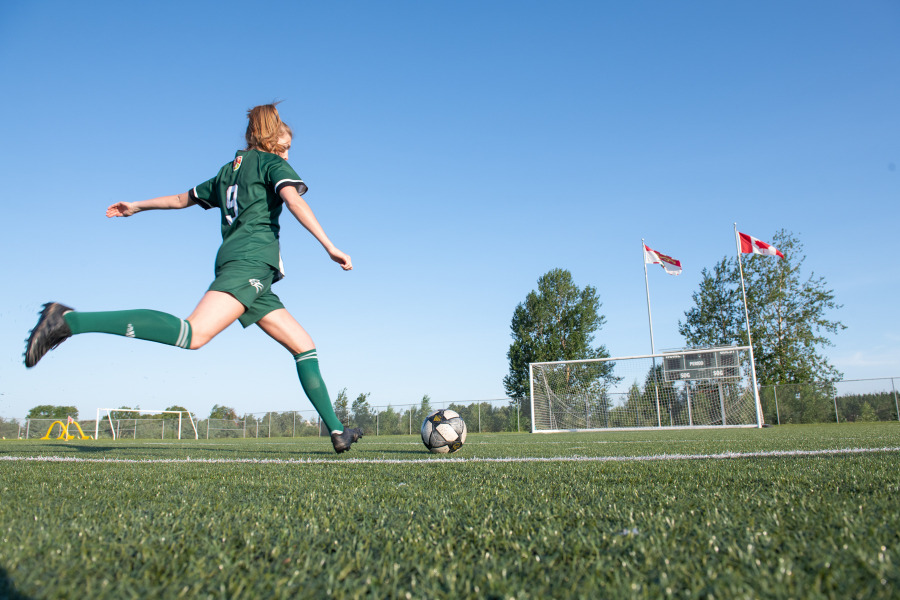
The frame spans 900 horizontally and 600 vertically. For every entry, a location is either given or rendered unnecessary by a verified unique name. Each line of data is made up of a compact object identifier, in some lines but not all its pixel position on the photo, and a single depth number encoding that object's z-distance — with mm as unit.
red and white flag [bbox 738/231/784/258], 26494
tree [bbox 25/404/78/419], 75750
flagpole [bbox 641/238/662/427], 22470
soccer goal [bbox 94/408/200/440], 35288
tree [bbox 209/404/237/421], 62531
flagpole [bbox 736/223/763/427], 19328
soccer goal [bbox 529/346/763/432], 21391
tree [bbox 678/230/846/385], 38688
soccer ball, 5430
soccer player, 3215
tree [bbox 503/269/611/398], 48250
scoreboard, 21172
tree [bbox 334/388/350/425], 37281
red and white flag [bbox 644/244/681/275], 28875
